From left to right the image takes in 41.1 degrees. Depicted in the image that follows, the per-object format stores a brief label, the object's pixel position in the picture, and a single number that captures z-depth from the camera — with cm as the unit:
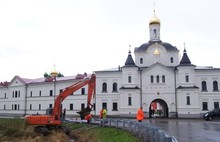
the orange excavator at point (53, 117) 2230
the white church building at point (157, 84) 4553
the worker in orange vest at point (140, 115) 2358
